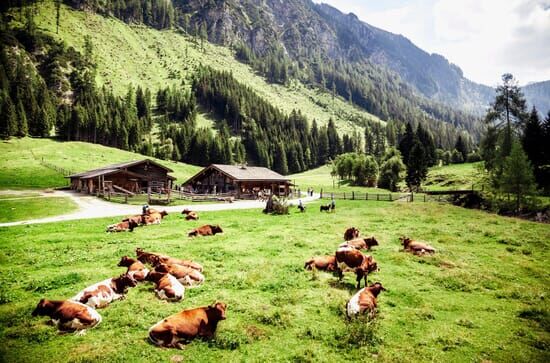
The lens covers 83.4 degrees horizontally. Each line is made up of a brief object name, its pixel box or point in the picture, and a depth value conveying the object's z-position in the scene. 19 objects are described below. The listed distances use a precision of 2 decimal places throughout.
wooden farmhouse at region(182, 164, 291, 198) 57.47
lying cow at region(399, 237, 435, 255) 15.05
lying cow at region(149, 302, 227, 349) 7.14
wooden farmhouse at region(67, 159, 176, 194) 47.66
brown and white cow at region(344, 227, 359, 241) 17.92
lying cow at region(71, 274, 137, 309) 8.70
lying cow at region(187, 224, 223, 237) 18.66
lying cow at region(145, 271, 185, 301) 9.30
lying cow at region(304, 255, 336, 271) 12.31
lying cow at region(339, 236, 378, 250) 15.33
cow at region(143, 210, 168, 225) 23.08
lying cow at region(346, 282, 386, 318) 8.51
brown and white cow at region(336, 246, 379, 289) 11.54
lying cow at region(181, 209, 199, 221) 25.80
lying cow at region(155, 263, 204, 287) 10.51
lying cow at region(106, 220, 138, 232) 19.98
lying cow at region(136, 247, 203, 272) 11.64
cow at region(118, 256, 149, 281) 10.69
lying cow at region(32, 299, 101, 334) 7.59
